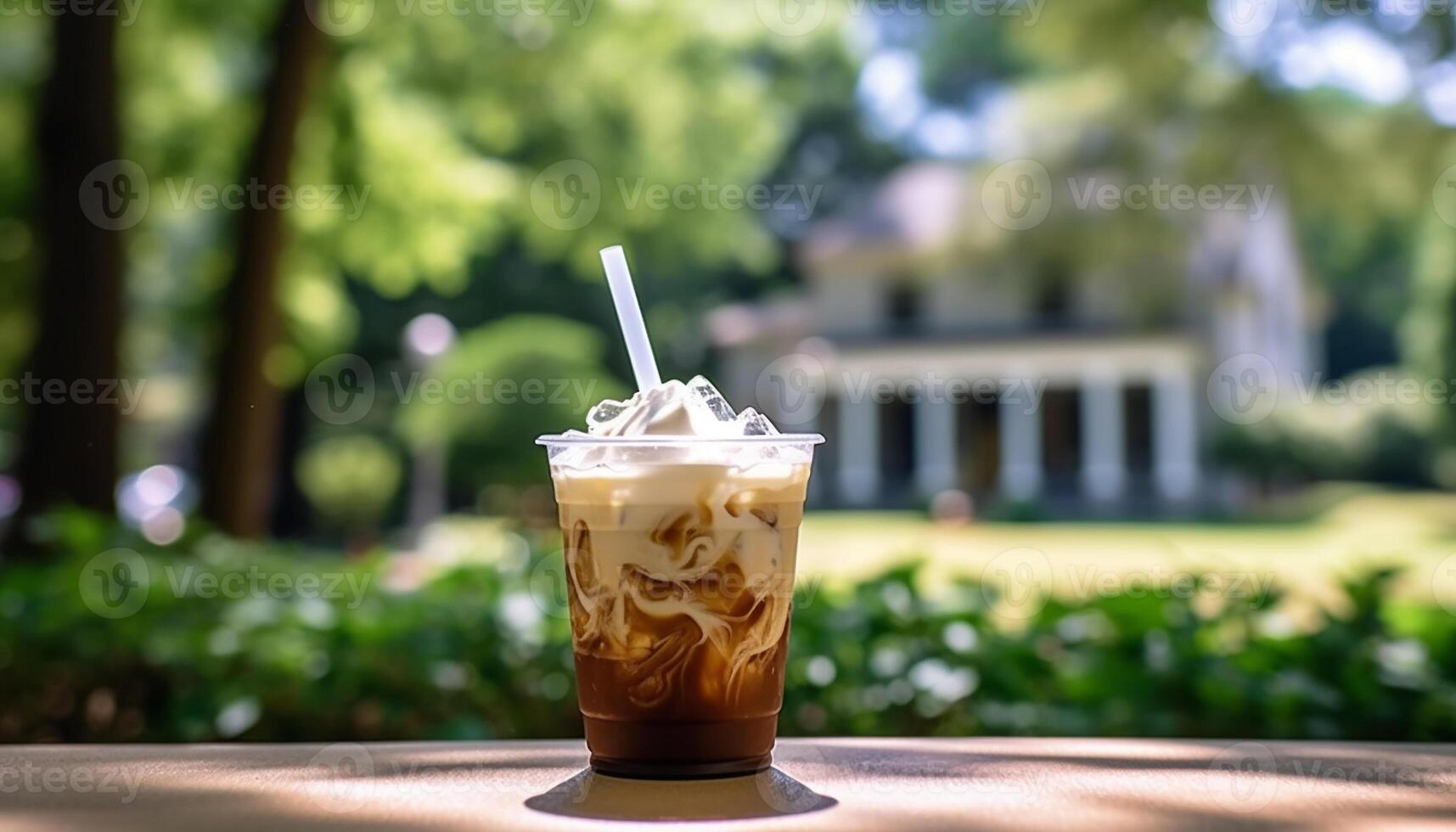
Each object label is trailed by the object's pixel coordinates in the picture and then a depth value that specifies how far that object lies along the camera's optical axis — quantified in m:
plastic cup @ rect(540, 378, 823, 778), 0.87
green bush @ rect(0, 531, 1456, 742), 1.34
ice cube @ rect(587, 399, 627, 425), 0.92
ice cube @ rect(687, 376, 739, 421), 0.92
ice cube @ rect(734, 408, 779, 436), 0.90
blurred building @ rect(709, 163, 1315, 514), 21.54
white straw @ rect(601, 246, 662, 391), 0.93
